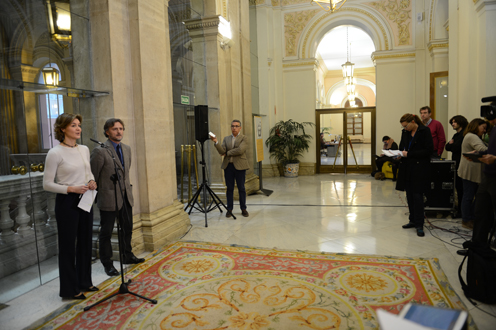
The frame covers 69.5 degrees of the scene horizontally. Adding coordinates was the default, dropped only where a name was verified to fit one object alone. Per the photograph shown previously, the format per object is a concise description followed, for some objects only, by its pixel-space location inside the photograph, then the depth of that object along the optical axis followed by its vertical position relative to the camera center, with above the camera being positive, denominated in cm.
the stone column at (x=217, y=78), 718 +124
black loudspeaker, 571 +22
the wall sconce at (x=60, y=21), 395 +137
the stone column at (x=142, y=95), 419 +56
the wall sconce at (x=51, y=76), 377 +72
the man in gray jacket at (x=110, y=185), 357 -45
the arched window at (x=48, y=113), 372 +32
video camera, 345 +17
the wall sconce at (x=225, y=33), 710 +211
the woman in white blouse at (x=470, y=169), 462 -55
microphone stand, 311 -133
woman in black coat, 470 -43
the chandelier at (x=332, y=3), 706 +260
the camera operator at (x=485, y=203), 336 -72
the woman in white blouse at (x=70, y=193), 307 -44
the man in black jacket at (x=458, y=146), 556 -26
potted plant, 1166 -28
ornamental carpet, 282 -143
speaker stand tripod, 584 -109
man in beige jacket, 612 -43
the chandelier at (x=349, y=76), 1451 +241
